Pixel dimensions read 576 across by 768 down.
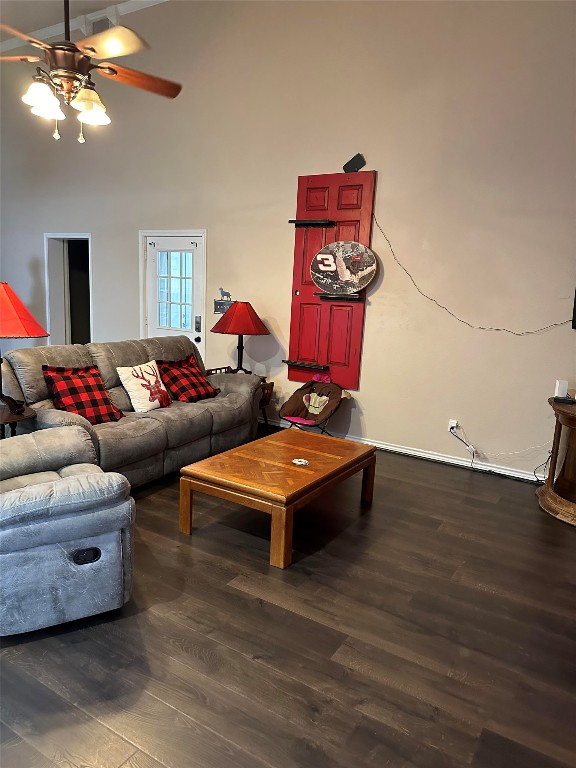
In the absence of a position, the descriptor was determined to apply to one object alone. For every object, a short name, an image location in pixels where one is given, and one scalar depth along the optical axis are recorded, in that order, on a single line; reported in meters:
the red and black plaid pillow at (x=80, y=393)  3.66
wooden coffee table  2.79
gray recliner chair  2.05
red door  4.84
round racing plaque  4.82
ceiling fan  2.80
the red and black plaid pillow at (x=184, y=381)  4.50
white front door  5.91
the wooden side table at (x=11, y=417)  3.16
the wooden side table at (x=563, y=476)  3.56
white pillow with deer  4.15
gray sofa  3.44
